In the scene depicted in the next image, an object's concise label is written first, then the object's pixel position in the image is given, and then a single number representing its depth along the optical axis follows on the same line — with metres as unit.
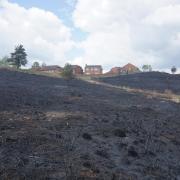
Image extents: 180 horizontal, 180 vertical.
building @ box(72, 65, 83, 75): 58.86
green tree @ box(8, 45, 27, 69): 41.48
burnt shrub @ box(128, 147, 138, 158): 10.85
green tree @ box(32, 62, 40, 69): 68.10
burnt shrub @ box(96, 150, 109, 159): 10.26
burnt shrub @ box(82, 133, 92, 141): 11.31
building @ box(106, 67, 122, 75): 70.50
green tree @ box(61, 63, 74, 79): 31.55
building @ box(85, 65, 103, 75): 75.33
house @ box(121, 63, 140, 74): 70.50
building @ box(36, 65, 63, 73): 64.34
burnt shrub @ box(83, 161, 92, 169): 9.01
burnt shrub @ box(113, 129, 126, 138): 12.41
